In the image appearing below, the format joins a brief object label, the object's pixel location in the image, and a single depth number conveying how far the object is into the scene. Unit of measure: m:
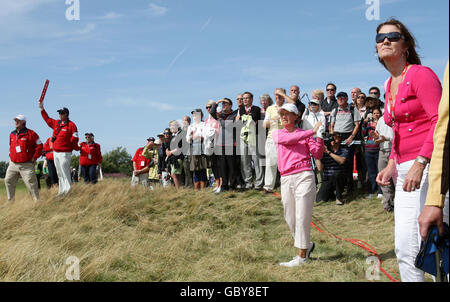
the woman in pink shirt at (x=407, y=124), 2.69
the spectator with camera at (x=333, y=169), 9.00
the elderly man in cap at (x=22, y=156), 9.85
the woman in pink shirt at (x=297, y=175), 5.11
